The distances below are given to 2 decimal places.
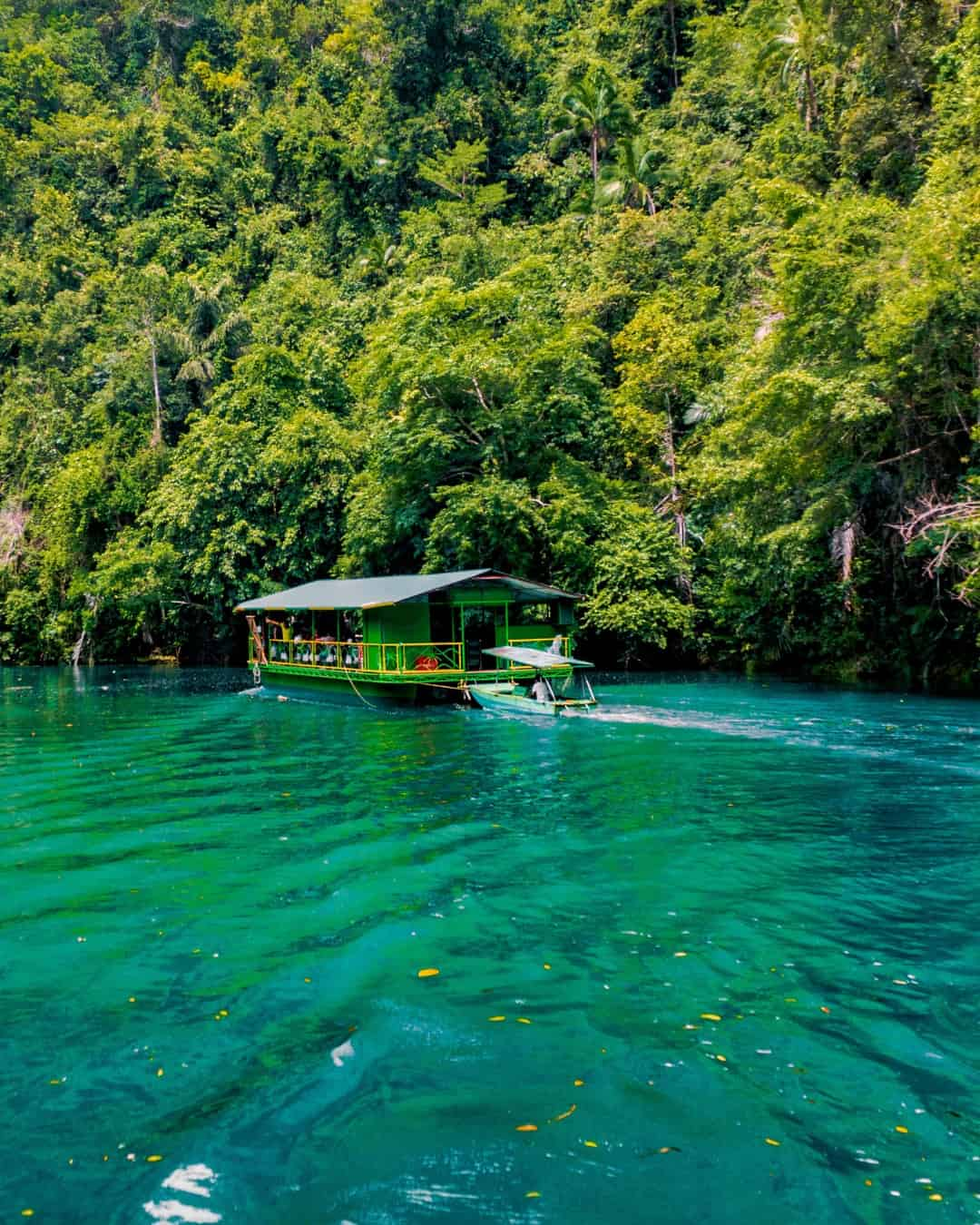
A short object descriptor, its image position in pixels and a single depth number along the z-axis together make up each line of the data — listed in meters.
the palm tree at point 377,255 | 49.34
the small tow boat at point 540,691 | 21.67
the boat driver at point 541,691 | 22.05
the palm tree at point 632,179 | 41.84
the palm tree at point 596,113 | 46.22
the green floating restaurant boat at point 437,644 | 23.45
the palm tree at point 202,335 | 45.97
